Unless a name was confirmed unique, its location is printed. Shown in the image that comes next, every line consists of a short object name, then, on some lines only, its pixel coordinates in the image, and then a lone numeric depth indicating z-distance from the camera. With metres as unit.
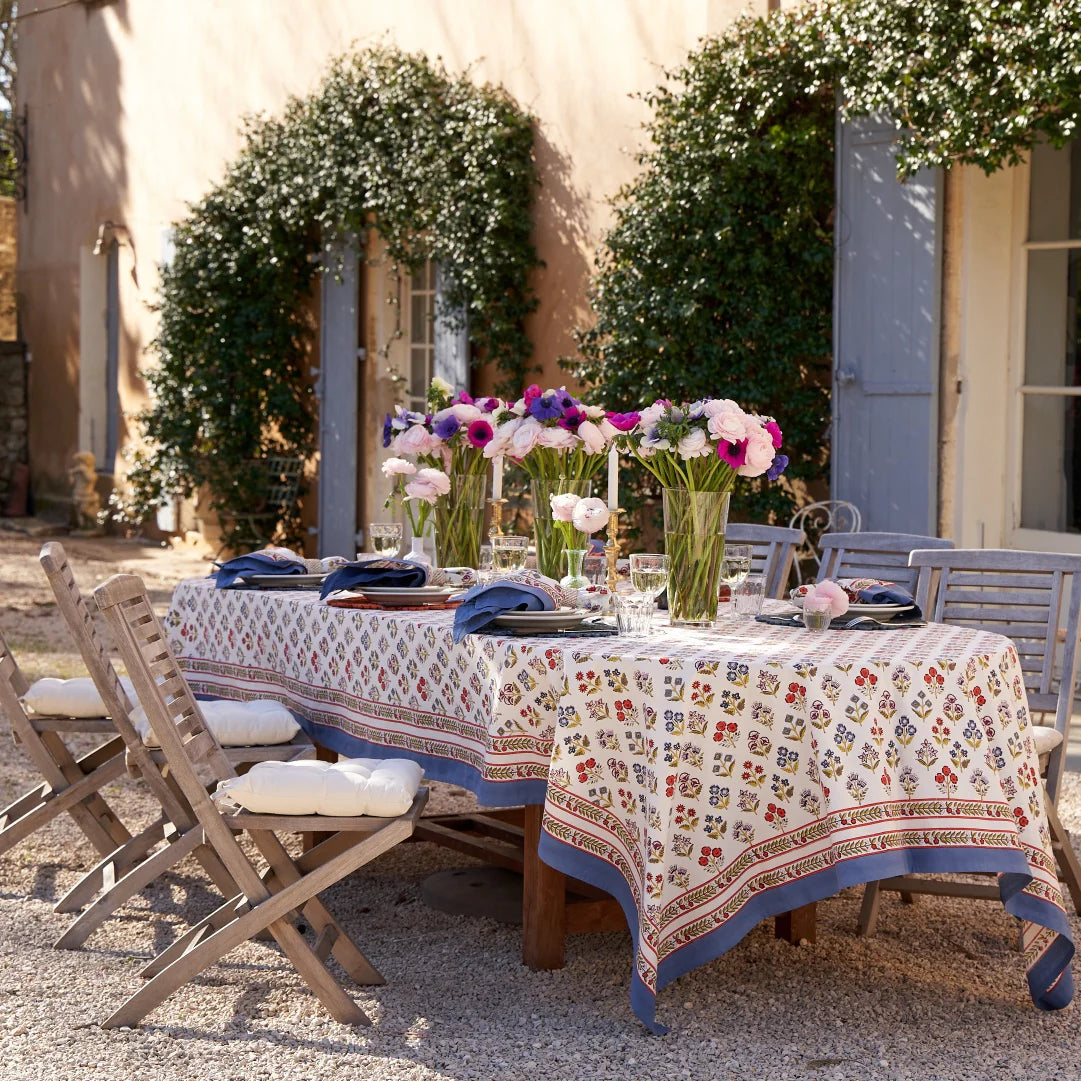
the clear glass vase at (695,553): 3.57
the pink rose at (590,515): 3.79
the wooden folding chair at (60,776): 3.91
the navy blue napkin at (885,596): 3.69
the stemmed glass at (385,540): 4.38
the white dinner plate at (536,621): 3.37
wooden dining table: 3.01
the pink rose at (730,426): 3.47
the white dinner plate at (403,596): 3.83
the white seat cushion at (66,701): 4.04
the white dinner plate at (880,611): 3.60
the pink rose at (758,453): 3.50
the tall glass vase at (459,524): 4.39
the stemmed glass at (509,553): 4.04
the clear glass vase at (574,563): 3.83
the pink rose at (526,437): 4.02
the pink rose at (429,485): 4.29
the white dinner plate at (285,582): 4.23
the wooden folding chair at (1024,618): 3.68
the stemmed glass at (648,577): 3.45
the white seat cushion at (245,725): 3.68
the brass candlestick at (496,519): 4.30
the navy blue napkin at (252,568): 4.26
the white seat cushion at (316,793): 3.10
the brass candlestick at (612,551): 3.82
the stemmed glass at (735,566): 3.65
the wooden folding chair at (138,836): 3.45
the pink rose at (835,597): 3.50
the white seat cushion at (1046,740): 3.67
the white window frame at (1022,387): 6.71
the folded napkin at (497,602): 3.38
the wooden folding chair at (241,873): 3.07
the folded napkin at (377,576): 3.92
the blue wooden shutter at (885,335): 6.76
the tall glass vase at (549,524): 4.04
